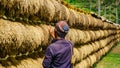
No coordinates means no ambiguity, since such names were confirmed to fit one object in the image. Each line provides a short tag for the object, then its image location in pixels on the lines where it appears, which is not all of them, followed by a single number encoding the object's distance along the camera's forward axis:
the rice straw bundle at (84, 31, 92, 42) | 13.54
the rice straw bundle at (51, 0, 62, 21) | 8.43
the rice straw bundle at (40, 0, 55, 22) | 7.56
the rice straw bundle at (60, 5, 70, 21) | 9.11
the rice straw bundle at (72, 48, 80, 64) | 10.63
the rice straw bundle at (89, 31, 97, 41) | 15.46
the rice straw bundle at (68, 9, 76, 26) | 10.18
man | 6.45
